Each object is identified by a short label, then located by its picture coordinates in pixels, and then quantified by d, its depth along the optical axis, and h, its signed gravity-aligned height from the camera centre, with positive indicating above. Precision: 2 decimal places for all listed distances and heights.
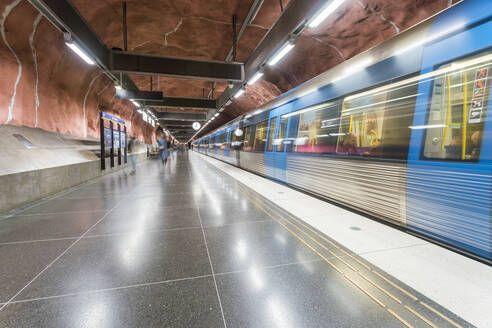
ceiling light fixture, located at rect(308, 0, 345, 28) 2.79 +2.06
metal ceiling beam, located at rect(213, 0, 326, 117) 3.43 +2.53
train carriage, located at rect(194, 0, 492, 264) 2.05 +0.35
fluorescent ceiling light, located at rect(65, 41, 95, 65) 3.85 +1.84
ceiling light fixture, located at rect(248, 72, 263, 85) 5.65 +2.11
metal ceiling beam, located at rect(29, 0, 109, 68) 3.17 +2.14
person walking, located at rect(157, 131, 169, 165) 13.18 -0.20
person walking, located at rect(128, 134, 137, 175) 13.57 -0.10
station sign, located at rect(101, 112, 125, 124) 7.27 +0.98
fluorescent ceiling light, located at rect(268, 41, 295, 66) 4.05 +2.14
